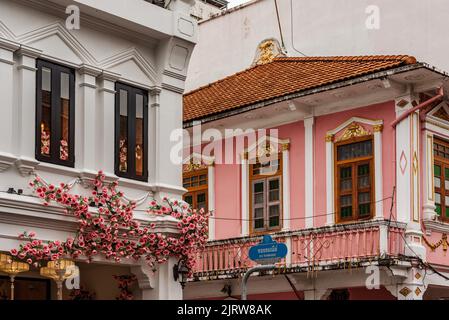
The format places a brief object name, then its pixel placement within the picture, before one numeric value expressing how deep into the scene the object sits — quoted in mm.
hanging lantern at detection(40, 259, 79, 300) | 14406
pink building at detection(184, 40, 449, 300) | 19375
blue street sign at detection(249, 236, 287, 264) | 13156
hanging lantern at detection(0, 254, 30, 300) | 14055
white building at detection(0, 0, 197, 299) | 14305
